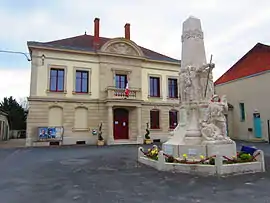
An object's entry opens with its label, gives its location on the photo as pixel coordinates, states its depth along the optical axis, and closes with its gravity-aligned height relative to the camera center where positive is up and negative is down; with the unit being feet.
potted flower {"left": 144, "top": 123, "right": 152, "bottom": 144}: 76.22 -3.17
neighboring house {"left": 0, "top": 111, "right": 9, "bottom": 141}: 104.92 +0.76
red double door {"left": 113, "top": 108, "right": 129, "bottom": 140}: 77.61 +1.34
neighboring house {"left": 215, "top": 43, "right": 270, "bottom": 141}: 77.66 +11.45
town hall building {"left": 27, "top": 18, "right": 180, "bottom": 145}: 69.72 +11.47
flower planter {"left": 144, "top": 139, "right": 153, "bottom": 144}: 76.11 -4.06
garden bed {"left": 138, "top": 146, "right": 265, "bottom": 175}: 24.47 -3.76
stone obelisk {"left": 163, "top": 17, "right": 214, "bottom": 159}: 29.25 +4.72
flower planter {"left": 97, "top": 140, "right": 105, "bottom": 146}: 70.46 -4.21
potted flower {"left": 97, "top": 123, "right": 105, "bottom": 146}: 70.53 -3.13
